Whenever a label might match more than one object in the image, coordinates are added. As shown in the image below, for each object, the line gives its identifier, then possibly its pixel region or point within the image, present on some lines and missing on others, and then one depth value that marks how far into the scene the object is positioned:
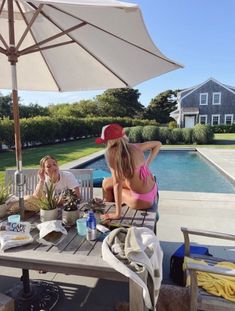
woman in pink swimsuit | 2.42
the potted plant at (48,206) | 2.21
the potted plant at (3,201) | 2.36
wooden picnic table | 1.53
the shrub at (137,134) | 19.34
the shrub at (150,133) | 19.16
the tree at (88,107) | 40.00
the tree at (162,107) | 46.38
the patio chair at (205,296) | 1.71
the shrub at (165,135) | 19.62
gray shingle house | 31.89
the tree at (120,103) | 42.91
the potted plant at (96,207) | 2.24
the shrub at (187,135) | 19.31
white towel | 1.49
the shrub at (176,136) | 19.47
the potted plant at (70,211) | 2.16
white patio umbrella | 2.06
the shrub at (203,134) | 18.86
